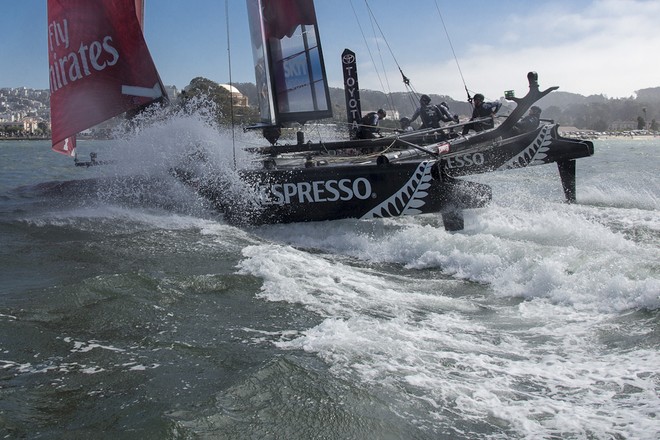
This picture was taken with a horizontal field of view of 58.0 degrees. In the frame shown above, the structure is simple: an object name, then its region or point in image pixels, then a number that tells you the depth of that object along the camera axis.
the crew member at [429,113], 10.91
